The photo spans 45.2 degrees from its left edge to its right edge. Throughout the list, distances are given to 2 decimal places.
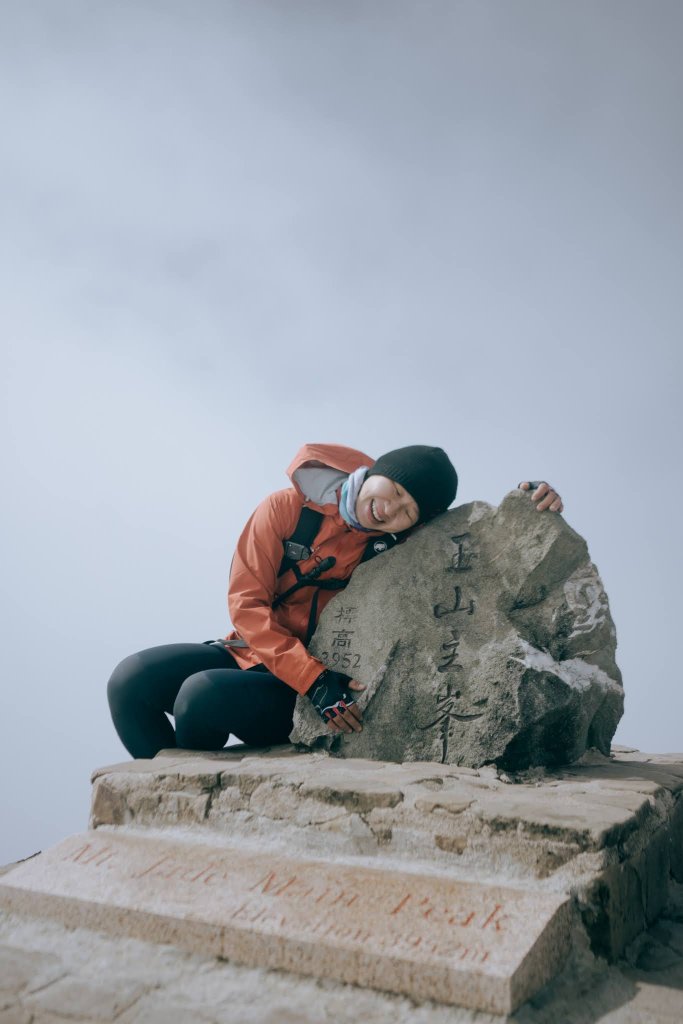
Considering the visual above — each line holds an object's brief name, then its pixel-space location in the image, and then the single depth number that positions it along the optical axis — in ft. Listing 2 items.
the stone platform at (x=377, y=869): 6.84
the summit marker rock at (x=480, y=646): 10.05
